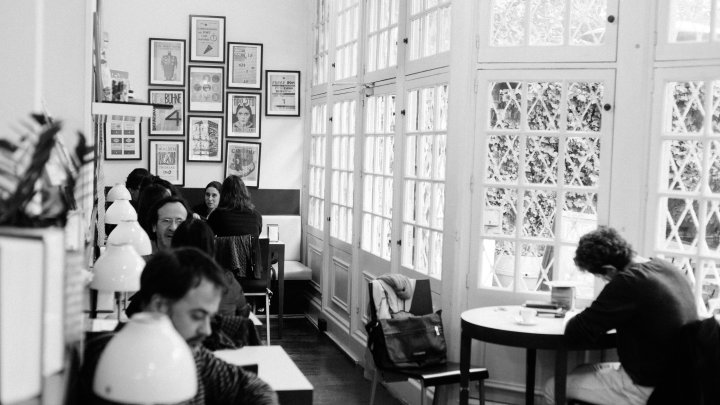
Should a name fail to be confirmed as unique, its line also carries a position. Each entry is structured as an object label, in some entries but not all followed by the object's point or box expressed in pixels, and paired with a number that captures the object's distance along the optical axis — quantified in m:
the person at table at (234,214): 7.66
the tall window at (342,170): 8.16
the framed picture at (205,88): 9.67
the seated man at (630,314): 4.42
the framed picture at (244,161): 9.87
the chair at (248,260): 7.29
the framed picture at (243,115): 9.82
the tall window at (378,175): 6.95
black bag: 5.28
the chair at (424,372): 5.20
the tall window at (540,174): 5.39
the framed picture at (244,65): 9.76
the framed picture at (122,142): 9.49
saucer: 4.95
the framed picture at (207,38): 9.63
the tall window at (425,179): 5.93
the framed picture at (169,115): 9.64
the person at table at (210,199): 9.03
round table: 4.76
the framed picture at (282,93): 9.88
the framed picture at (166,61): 9.55
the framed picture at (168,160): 9.66
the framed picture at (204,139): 9.76
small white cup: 4.96
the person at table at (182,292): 2.52
